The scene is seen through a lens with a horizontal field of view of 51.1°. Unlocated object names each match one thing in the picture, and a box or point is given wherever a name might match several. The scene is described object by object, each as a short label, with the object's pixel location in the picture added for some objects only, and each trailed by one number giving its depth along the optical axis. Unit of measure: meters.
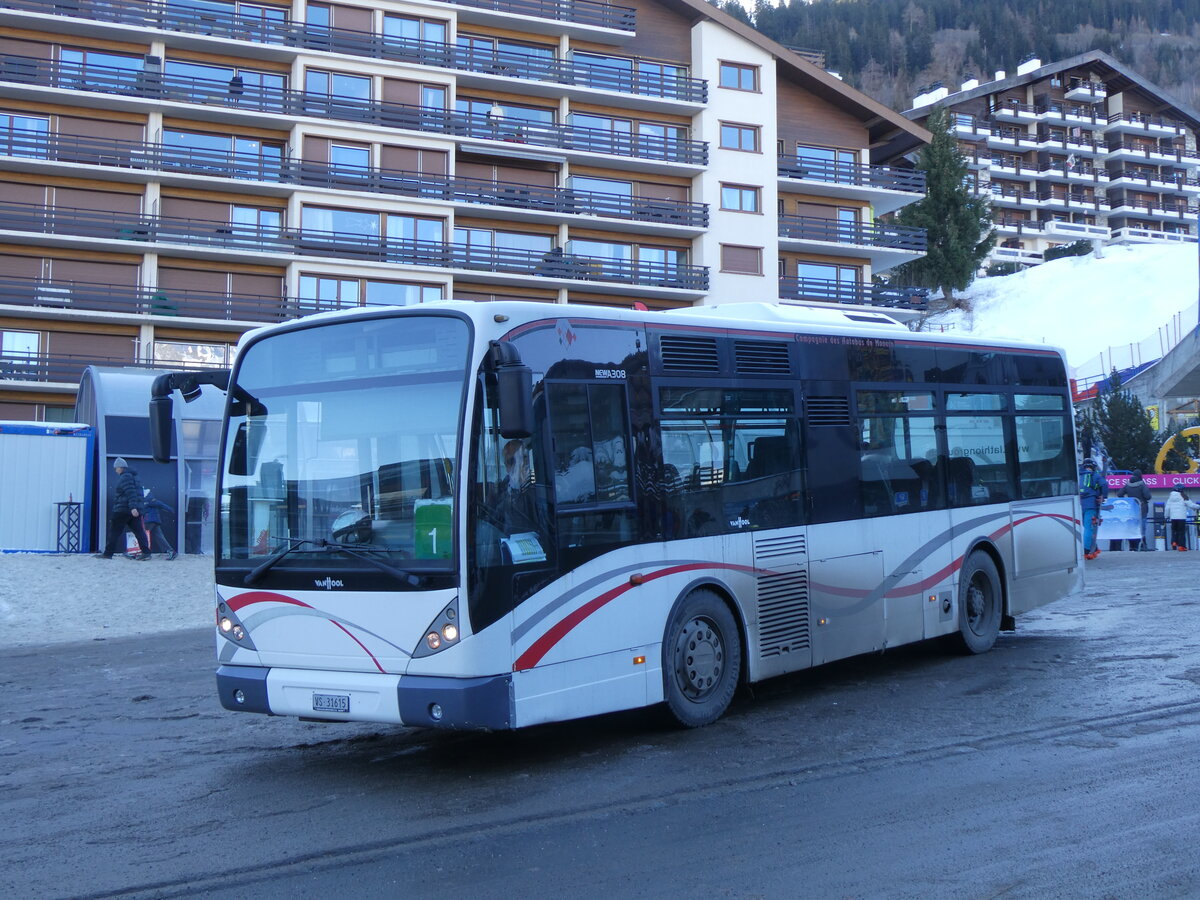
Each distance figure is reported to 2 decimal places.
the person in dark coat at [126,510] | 22.83
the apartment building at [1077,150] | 108.88
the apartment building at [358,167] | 41.06
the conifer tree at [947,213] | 69.94
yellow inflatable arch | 37.66
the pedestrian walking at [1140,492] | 29.08
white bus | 7.30
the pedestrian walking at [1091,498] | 26.06
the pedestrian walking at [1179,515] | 30.25
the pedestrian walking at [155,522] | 24.53
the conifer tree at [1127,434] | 40.22
